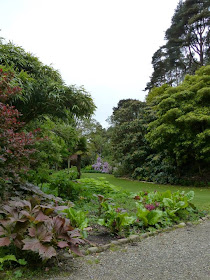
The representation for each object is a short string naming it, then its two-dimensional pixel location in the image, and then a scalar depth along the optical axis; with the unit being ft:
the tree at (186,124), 29.91
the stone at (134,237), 9.16
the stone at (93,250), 7.76
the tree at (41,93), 15.81
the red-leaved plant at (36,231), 5.77
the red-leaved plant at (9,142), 7.87
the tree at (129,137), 44.33
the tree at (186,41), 54.44
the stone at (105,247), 8.04
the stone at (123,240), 8.81
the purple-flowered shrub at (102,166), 65.36
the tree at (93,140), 76.87
